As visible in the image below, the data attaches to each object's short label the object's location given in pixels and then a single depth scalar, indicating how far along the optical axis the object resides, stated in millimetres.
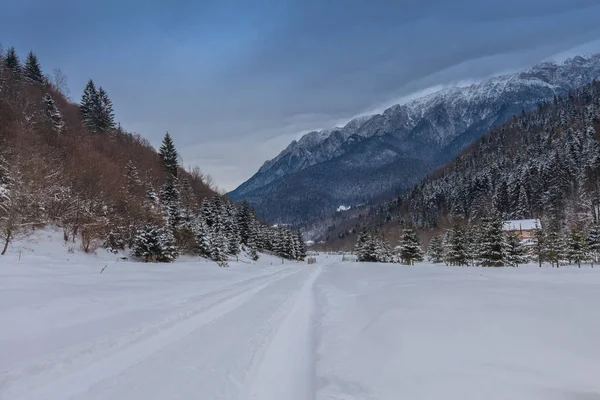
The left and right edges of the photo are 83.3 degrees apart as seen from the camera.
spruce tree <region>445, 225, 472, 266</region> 50812
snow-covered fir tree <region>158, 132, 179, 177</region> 63719
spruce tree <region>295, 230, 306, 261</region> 86938
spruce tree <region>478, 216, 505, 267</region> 41875
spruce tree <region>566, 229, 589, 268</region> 45188
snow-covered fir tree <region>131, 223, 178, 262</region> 33000
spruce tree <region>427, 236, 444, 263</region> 71812
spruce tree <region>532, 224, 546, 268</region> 49303
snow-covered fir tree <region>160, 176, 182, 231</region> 41203
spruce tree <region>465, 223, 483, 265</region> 47400
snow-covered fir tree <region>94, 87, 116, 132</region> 65188
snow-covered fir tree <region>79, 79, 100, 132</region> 61875
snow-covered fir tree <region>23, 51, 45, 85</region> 64312
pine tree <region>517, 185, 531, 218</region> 108000
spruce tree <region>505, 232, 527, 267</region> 43959
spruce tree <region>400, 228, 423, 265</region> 57469
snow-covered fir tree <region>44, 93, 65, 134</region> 44112
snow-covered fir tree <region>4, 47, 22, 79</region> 57747
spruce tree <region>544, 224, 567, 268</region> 47531
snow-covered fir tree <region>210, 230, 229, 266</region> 44531
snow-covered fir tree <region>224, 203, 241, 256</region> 54781
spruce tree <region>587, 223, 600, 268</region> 47125
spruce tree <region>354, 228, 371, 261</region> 65438
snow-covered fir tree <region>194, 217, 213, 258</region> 43344
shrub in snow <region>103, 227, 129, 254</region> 31605
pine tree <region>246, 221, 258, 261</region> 62172
